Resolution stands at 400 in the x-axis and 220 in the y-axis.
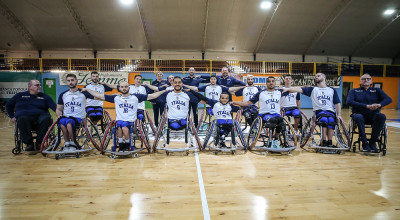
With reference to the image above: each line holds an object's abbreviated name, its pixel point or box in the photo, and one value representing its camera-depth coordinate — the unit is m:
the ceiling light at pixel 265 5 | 12.78
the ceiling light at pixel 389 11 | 13.34
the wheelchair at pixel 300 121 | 5.03
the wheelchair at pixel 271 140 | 3.77
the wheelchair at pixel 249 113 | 5.02
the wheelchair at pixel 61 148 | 3.54
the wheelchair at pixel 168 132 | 3.71
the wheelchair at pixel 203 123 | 5.26
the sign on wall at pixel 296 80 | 13.30
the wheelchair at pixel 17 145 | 3.80
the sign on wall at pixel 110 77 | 13.12
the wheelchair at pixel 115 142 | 3.57
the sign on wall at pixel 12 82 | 12.91
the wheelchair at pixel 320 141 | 3.84
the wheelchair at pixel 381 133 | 3.75
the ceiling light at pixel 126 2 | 12.39
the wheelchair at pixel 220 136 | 3.89
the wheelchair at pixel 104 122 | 4.73
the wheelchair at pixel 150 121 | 4.52
